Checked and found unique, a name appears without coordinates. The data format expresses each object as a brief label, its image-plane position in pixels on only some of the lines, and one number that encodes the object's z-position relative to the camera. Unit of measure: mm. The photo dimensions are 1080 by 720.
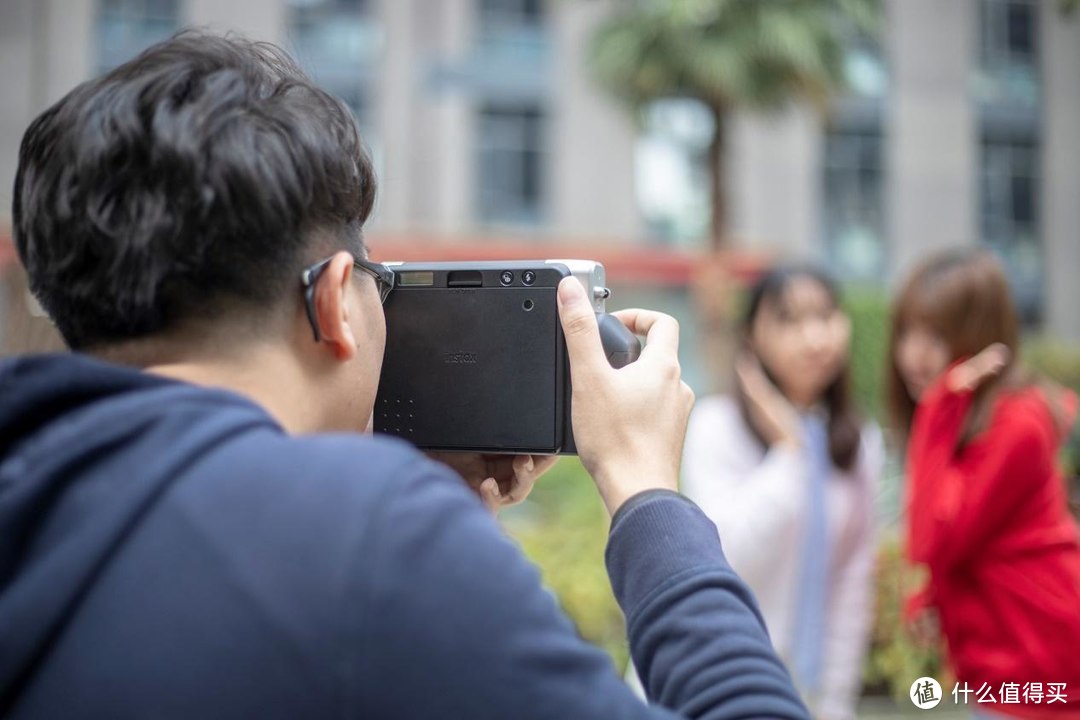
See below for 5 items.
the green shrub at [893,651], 4129
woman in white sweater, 2648
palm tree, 11672
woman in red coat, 2258
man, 725
